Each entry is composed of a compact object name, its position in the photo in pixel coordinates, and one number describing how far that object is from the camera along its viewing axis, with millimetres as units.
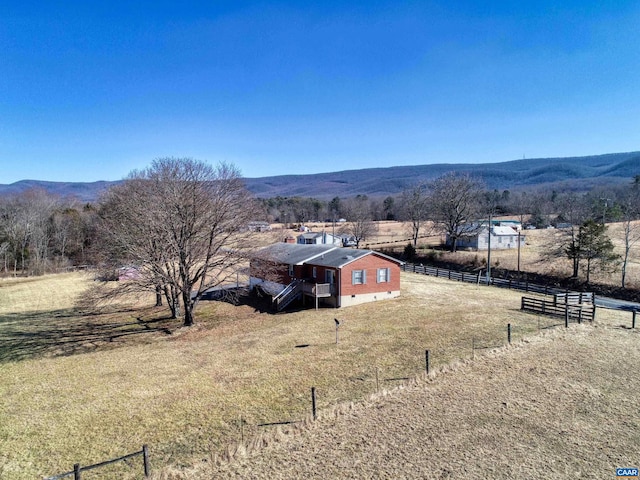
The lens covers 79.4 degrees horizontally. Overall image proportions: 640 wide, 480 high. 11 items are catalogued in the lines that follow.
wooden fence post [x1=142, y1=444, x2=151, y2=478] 10977
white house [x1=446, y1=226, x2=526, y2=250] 65900
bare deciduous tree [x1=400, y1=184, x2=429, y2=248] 80575
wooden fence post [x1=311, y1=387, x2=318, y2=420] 13809
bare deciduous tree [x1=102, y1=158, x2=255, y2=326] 27297
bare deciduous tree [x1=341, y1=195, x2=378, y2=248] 77500
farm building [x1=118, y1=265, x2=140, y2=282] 28212
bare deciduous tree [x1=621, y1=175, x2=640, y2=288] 40156
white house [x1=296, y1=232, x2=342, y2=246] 74750
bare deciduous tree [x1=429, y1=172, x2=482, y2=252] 66062
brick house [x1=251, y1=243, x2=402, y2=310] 32750
